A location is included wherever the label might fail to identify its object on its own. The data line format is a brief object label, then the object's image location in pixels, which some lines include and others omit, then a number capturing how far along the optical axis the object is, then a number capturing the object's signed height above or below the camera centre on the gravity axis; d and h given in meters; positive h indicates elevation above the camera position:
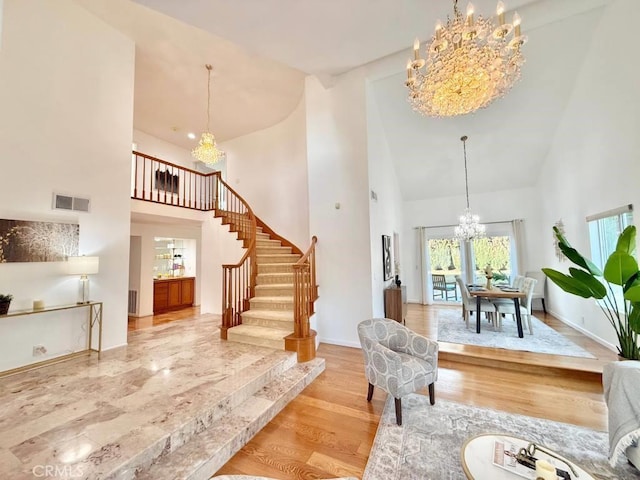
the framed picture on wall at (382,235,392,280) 5.26 -0.03
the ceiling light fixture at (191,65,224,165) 5.14 +2.13
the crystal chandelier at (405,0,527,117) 2.21 +1.71
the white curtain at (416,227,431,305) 7.82 -0.42
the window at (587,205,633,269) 3.73 +0.32
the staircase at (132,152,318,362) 3.75 -0.52
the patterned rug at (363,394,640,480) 1.92 -1.59
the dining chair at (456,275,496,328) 5.03 -1.03
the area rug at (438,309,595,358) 3.97 -1.47
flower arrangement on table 5.29 -0.47
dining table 4.61 -0.76
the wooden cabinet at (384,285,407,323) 4.92 -0.93
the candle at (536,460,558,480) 1.28 -1.08
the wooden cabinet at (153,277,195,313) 6.80 -0.94
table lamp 3.37 -0.10
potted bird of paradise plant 2.42 -0.28
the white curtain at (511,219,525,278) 6.89 +0.16
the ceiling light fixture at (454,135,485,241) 6.06 +0.61
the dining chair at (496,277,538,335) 4.76 -1.01
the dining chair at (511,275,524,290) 5.53 -0.66
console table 3.01 -0.85
